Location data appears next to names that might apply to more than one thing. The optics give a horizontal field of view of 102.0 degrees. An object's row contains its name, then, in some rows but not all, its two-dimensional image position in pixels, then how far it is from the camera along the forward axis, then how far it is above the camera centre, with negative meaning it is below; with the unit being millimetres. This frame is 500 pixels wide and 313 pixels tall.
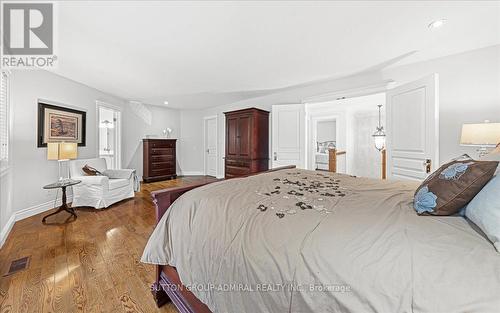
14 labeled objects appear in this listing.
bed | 628 -381
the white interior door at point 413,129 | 2509 +351
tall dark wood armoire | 4449 +302
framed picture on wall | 3404 +555
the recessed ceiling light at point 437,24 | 2000 +1325
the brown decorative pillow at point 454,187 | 870 -148
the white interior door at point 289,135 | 4195 +422
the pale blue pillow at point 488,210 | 693 -210
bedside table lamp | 2041 +209
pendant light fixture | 4734 +374
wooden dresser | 5953 -149
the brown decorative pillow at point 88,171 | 3662 -297
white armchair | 3408 -598
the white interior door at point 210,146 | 6914 +311
